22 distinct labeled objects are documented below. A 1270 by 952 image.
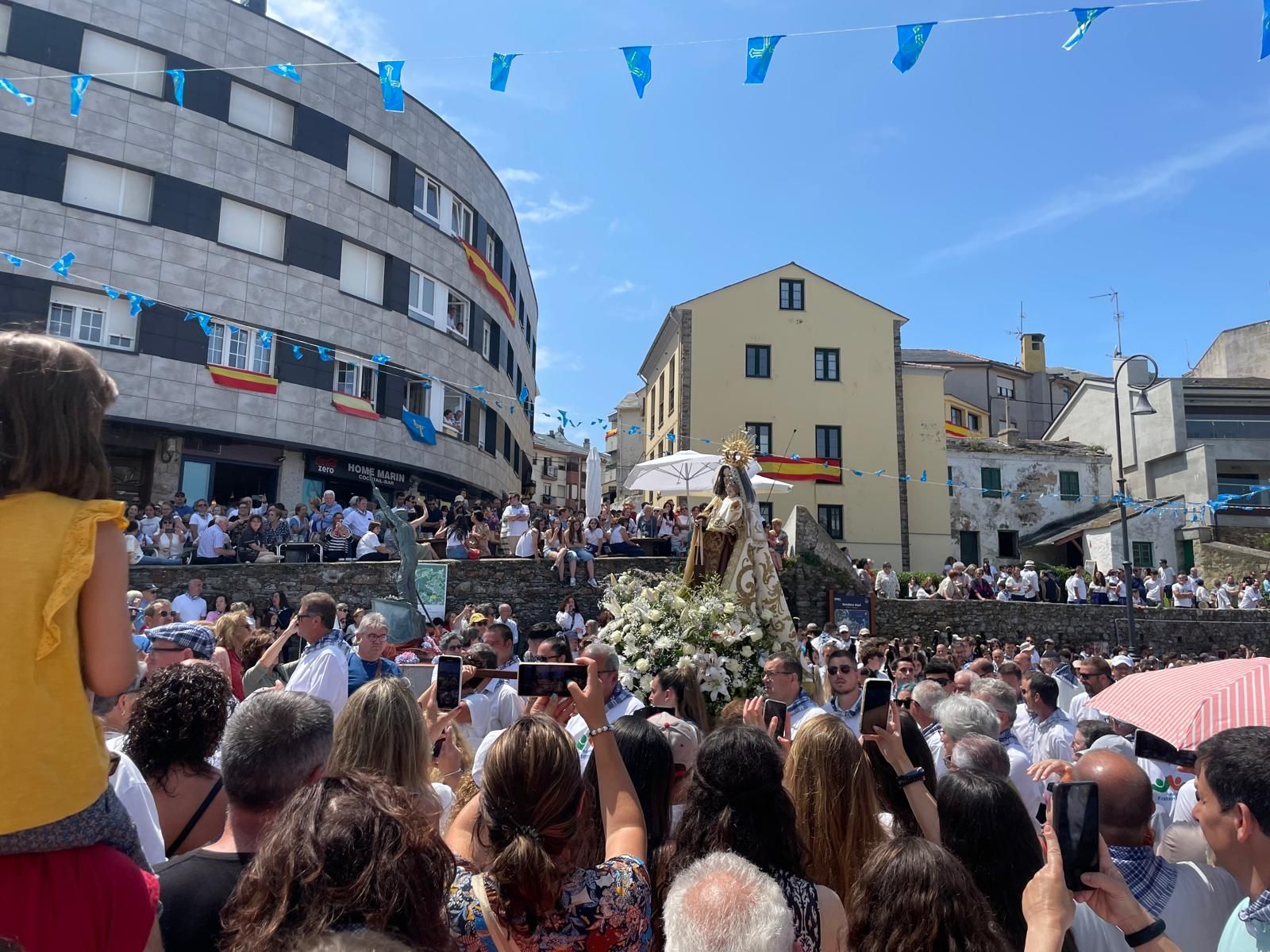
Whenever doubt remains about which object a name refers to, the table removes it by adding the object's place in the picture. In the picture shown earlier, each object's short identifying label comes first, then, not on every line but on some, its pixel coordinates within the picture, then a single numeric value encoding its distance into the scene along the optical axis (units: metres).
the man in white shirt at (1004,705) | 5.44
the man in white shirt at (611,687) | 6.20
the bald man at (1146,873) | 2.97
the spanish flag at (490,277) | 30.64
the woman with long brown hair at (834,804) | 3.41
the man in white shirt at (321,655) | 5.58
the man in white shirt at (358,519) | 19.58
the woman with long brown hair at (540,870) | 2.34
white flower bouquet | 7.79
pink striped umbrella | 3.68
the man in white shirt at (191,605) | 14.95
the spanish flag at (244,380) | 22.94
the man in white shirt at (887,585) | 23.00
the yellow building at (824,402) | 33.94
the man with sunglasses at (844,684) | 6.50
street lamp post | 16.94
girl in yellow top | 1.93
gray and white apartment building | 21.38
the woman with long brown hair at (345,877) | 1.82
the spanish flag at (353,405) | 25.25
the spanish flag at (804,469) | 33.47
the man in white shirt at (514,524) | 20.25
